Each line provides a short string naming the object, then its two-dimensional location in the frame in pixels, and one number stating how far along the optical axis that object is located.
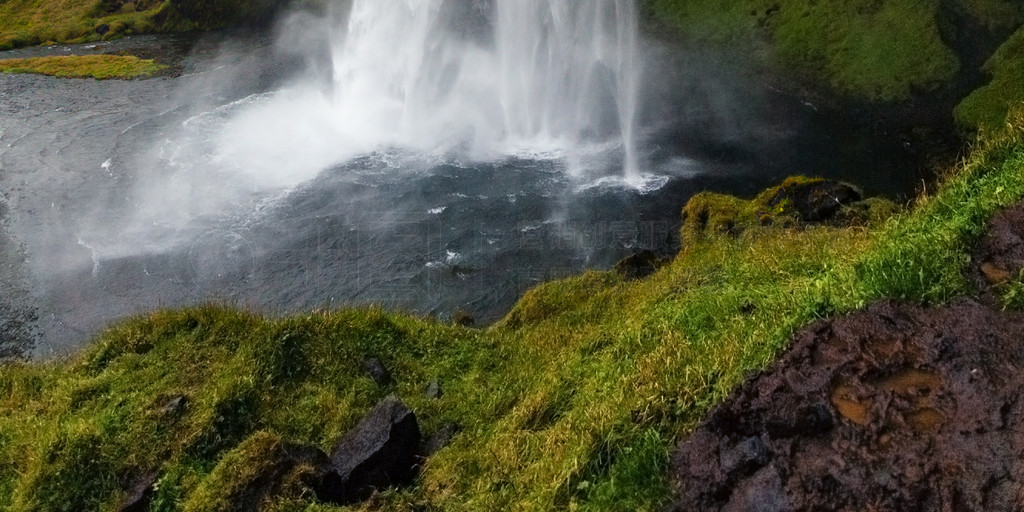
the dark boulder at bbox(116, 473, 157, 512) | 9.78
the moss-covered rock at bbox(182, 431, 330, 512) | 9.08
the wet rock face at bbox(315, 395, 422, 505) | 9.52
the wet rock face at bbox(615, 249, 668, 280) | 19.08
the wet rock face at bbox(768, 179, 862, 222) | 20.39
